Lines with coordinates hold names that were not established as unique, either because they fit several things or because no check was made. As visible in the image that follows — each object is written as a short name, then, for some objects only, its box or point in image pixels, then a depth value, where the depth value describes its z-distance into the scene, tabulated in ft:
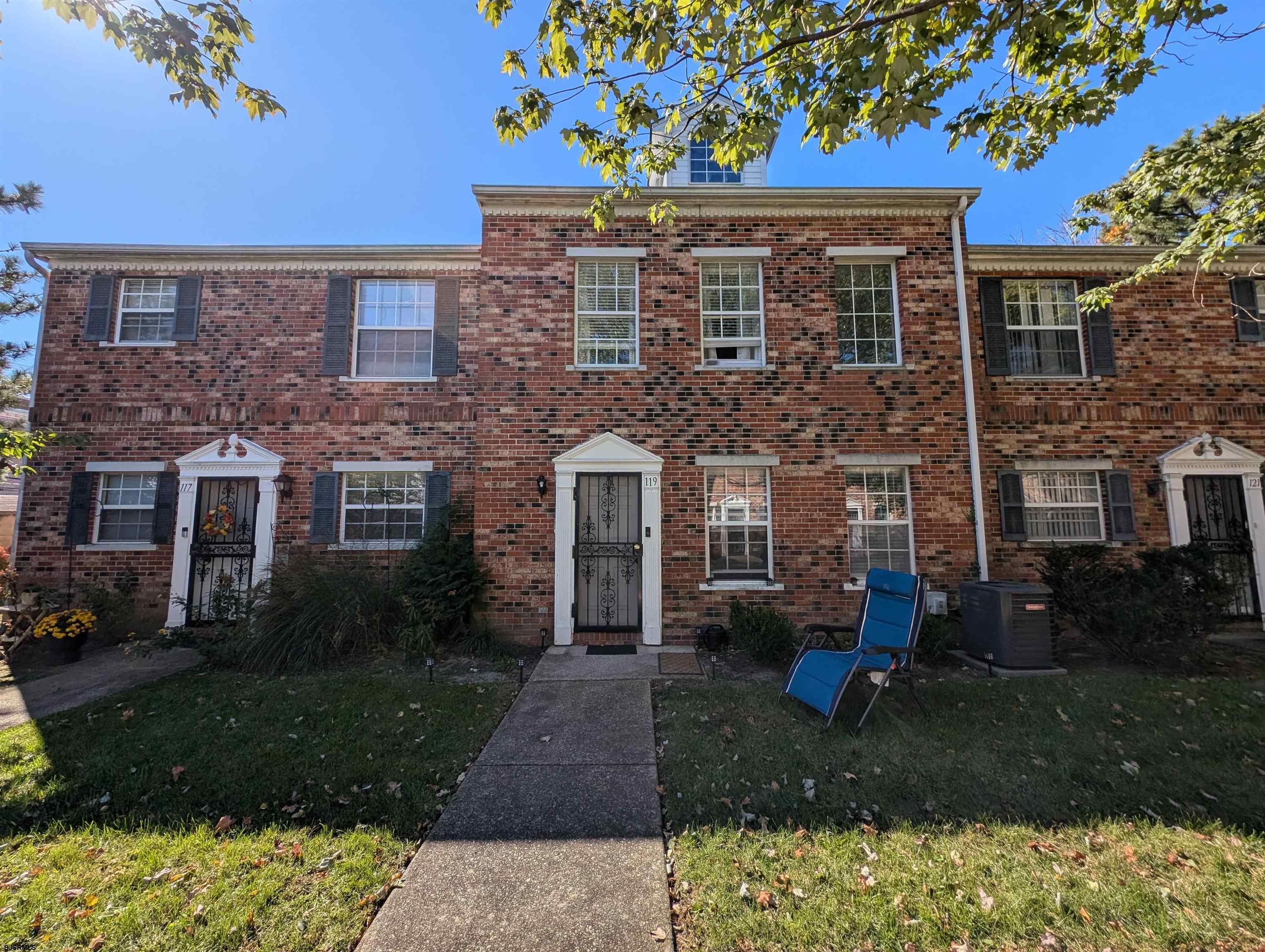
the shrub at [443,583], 22.91
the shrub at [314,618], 20.81
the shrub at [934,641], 21.04
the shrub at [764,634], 21.50
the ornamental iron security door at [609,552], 24.89
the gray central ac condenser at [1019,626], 19.58
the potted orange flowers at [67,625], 22.58
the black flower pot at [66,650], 22.99
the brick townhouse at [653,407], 25.03
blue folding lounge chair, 15.05
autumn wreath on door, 27.35
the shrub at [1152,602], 19.71
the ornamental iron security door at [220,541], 27.35
